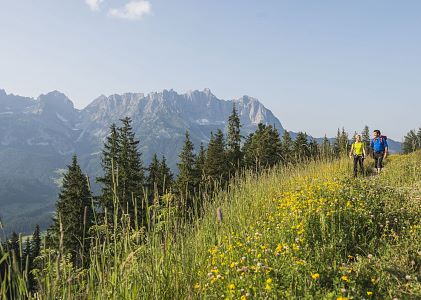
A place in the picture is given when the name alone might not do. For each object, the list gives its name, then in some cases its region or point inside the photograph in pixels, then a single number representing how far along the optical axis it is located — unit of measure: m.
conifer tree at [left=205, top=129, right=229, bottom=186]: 42.44
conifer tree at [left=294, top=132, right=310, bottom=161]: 58.26
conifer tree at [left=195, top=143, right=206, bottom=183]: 46.83
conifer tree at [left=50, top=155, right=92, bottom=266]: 30.39
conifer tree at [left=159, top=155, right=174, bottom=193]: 41.88
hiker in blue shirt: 16.38
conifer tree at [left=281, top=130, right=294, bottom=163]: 65.66
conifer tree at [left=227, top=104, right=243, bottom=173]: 51.50
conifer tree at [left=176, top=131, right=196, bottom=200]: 42.97
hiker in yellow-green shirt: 15.61
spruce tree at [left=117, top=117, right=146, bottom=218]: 35.19
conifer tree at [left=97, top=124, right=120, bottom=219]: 32.83
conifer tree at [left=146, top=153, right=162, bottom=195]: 42.08
